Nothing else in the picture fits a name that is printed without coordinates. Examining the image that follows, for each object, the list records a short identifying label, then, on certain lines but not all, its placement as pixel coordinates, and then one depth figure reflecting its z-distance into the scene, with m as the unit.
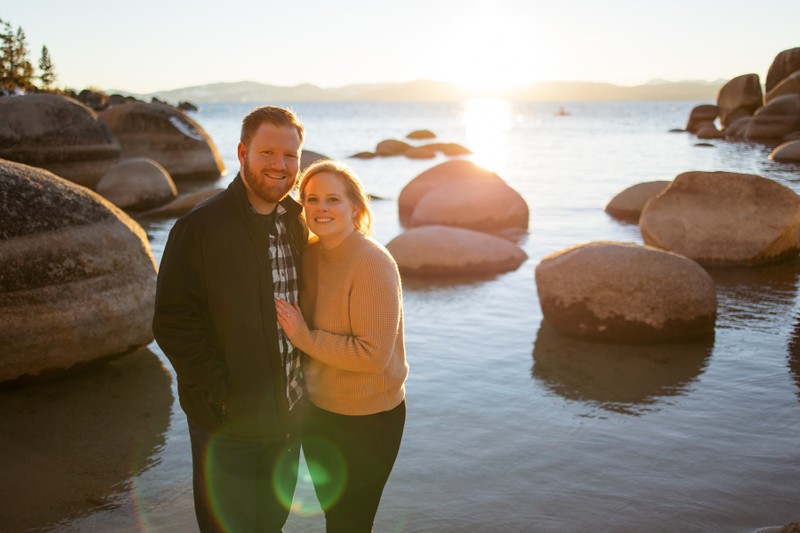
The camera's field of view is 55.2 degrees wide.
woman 3.09
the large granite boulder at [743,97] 47.84
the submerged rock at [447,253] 10.66
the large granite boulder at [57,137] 17.17
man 2.97
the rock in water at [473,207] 14.65
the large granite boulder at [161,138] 24.73
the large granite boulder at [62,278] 6.05
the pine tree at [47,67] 65.06
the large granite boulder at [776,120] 38.88
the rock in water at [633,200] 16.08
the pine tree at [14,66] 46.12
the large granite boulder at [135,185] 17.64
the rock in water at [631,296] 7.48
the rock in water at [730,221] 10.95
